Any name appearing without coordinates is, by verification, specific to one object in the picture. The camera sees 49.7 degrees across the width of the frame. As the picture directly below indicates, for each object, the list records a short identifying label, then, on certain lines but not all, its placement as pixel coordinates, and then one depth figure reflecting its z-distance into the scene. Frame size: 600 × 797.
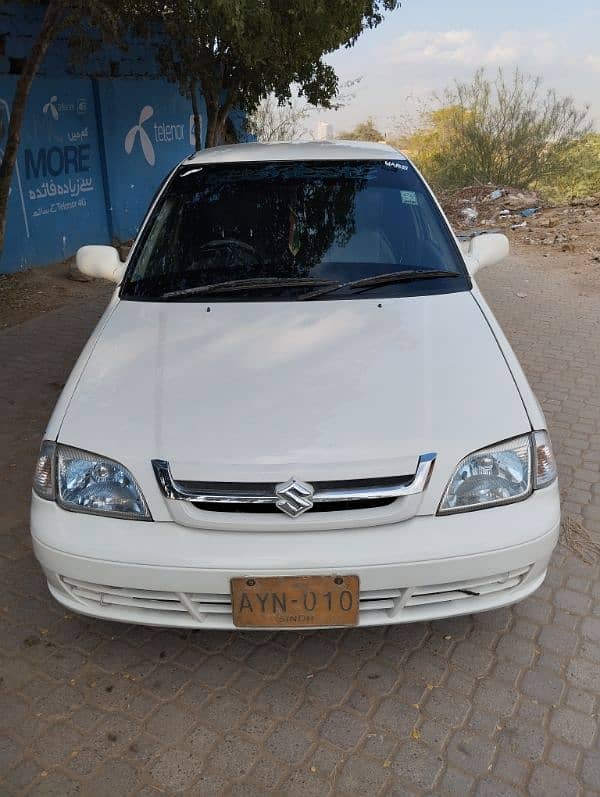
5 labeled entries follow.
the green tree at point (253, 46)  6.02
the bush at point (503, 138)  13.84
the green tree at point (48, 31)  5.61
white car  1.93
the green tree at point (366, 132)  21.18
